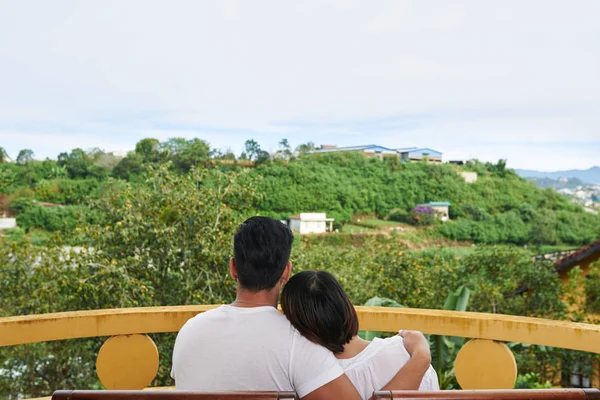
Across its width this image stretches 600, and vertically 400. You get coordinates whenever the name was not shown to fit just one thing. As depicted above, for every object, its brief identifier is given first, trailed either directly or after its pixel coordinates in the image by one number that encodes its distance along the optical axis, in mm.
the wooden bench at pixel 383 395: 973
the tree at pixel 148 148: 38469
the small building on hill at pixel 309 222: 38284
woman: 1167
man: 1136
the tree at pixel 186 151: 36312
